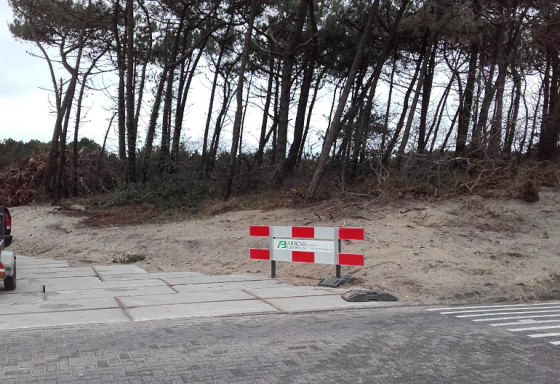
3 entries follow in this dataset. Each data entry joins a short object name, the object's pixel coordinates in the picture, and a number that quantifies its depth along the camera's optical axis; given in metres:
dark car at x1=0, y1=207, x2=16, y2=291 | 9.14
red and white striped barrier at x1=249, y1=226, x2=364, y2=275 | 10.14
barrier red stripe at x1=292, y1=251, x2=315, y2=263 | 10.56
